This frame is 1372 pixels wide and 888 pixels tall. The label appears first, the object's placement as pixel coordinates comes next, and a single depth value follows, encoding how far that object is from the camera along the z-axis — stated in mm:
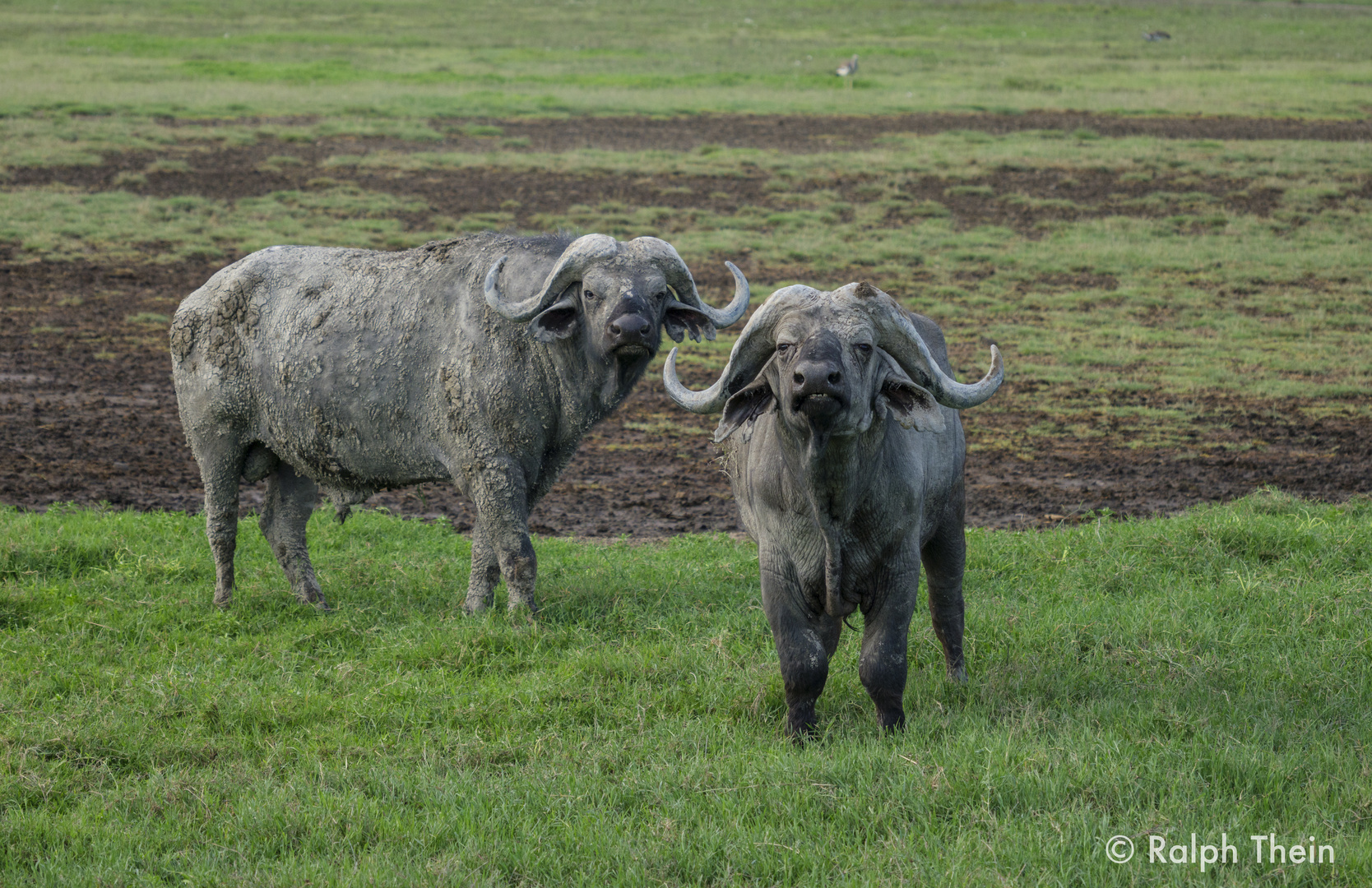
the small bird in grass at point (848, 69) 72500
